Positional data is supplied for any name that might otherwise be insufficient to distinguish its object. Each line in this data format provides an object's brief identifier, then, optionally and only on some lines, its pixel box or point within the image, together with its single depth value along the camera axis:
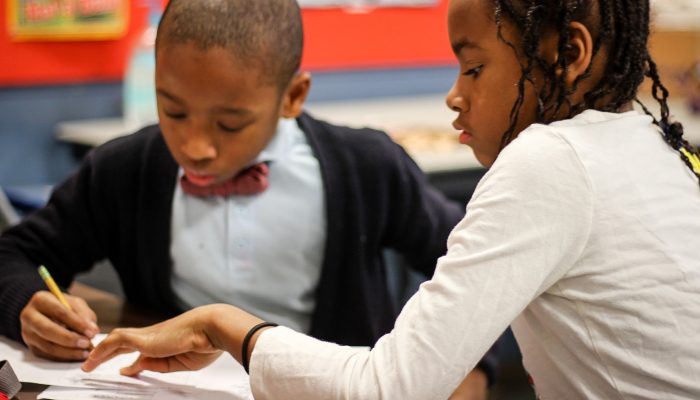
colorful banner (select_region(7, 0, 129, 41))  3.29
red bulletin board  3.34
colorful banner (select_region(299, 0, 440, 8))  4.05
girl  1.48
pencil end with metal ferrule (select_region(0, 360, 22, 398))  1.64
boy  1.95
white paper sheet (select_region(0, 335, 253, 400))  1.65
